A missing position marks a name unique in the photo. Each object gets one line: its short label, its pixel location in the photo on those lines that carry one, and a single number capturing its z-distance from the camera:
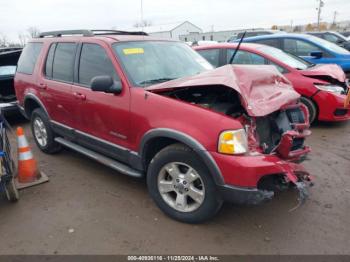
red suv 2.84
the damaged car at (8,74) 7.43
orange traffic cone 4.26
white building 58.66
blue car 8.36
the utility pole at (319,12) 55.11
